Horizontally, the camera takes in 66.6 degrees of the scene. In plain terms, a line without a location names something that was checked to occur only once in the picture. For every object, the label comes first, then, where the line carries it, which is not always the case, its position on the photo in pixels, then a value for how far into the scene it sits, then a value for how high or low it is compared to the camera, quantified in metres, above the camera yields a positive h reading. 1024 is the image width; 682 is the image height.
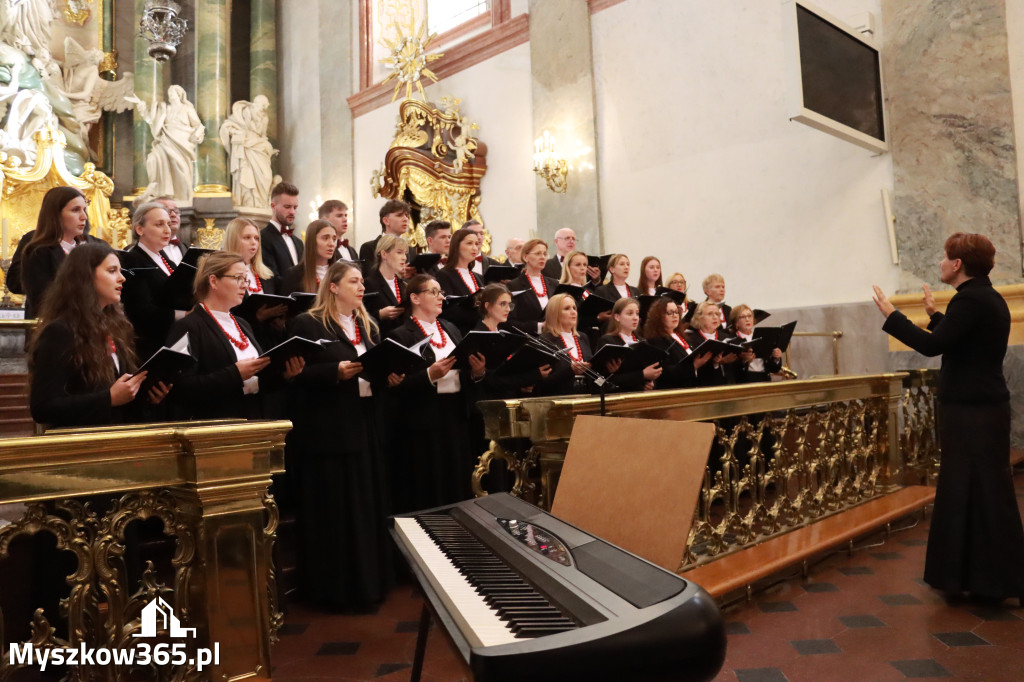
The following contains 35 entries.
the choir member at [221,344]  3.47 +0.24
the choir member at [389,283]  4.92 +0.71
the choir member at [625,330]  5.05 +0.35
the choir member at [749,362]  6.29 +0.13
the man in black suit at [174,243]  5.27 +1.09
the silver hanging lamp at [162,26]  10.63 +5.11
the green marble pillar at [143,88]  13.51 +5.40
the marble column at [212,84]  13.14 +5.39
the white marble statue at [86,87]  13.62 +5.57
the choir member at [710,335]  5.85 +0.35
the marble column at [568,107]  10.27 +3.75
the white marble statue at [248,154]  13.48 +4.22
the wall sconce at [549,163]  10.37 +2.95
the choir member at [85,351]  2.82 +0.19
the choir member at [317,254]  4.71 +0.85
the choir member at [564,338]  4.89 +0.29
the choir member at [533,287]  5.84 +0.77
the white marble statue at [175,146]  12.98 +4.22
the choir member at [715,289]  6.98 +0.80
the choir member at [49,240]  4.05 +0.86
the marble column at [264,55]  15.08 +6.63
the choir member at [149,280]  4.31 +0.66
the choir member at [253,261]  4.30 +0.81
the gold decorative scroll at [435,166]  11.40 +3.29
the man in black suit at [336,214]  5.57 +1.28
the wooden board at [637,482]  1.96 -0.28
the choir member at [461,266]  5.65 +0.90
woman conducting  3.62 -0.34
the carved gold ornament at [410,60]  12.36 +5.28
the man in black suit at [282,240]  5.57 +1.14
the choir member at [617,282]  6.63 +0.88
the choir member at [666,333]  5.63 +0.35
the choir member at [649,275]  6.70 +0.91
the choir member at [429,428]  4.29 -0.22
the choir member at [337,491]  3.70 -0.48
